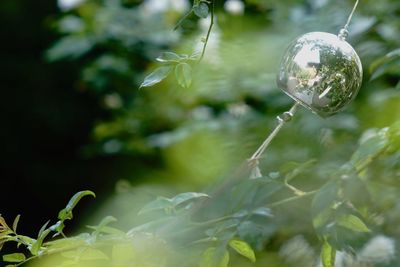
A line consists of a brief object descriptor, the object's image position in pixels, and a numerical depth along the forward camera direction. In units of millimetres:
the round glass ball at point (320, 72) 1481
